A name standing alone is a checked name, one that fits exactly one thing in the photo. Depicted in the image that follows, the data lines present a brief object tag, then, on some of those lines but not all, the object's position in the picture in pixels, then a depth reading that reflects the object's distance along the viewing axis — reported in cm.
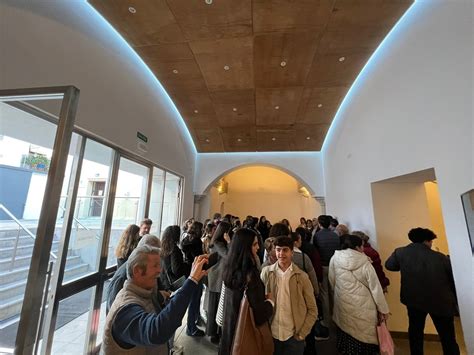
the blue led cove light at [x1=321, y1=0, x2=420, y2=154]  264
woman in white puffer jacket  182
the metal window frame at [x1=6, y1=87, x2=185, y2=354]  116
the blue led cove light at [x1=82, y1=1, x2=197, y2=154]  279
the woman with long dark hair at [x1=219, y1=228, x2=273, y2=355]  146
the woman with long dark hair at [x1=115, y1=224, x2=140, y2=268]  226
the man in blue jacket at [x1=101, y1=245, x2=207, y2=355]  97
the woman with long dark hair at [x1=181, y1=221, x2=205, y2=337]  273
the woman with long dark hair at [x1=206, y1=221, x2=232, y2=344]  246
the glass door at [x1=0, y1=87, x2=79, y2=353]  99
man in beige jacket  160
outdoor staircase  146
